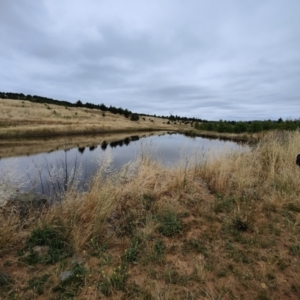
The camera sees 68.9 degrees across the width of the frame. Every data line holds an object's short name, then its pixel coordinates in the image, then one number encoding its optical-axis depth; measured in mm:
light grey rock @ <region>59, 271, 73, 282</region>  2572
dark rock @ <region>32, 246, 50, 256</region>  3094
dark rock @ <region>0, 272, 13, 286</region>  2529
